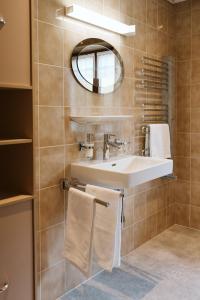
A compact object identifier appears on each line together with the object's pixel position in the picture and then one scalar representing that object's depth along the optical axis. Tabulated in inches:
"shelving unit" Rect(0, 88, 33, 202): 52.8
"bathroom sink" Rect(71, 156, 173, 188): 74.0
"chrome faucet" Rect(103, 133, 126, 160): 92.0
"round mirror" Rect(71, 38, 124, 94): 82.3
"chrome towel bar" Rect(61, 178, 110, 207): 79.7
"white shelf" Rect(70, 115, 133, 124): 79.4
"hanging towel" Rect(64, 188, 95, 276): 68.8
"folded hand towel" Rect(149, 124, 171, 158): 109.0
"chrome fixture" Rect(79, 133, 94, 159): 84.6
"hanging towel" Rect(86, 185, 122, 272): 69.1
